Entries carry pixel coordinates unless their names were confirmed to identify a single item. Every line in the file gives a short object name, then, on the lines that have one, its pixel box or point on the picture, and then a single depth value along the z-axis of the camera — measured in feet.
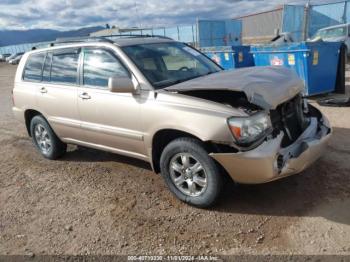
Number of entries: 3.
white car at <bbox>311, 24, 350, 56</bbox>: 50.07
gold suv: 11.19
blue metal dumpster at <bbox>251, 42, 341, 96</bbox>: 26.91
